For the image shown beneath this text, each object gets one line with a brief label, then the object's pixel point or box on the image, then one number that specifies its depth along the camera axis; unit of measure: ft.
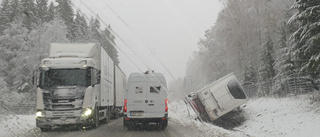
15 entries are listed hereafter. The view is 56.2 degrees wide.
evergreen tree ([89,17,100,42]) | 209.67
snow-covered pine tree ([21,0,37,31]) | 181.89
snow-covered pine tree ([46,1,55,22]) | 200.17
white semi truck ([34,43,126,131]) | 41.83
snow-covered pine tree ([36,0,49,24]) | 197.36
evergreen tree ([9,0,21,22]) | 179.61
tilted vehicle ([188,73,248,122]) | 62.27
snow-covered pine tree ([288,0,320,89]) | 42.68
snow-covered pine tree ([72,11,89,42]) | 198.04
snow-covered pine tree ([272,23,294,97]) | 83.30
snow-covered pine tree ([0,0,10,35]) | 177.88
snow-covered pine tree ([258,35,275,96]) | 103.64
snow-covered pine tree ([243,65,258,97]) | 112.37
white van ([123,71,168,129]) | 43.83
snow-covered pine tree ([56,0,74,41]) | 202.80
